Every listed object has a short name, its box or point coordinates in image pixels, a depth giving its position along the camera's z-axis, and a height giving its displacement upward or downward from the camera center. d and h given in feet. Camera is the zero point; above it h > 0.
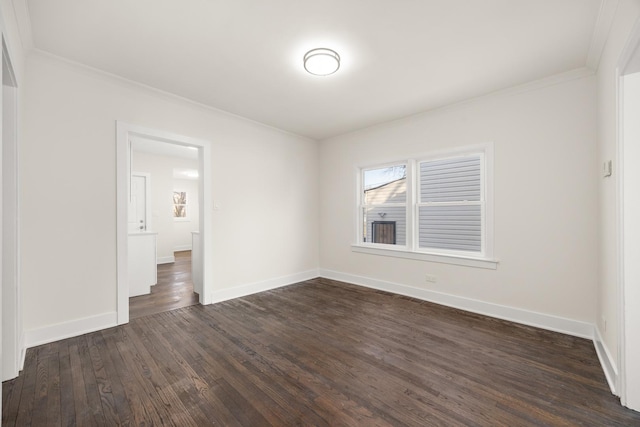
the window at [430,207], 12.24 +0.38
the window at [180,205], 29.30 +1.11
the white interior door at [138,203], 22.49 +1.05
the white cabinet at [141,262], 14.62 -2.43
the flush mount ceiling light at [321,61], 8.61 +4.75
